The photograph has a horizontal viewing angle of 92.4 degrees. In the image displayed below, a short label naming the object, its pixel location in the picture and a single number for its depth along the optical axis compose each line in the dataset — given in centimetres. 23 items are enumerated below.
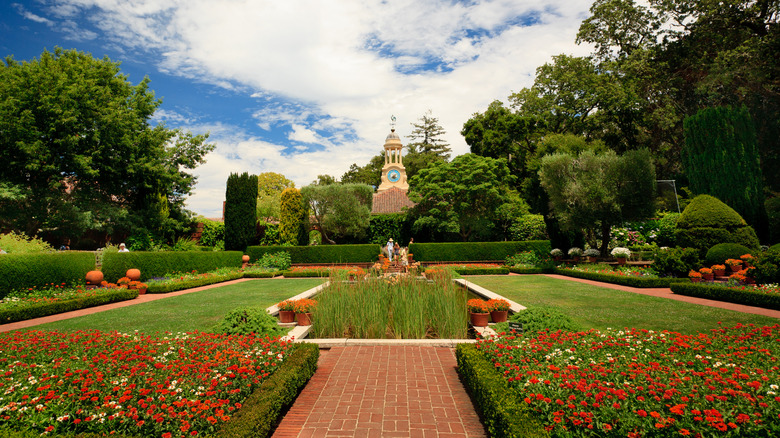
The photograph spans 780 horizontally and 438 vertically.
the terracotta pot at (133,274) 1295
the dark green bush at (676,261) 1268
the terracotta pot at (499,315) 693
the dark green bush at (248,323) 554
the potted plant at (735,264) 1134
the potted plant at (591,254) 1899
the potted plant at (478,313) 681
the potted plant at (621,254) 1759
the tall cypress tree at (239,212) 2259
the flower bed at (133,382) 285
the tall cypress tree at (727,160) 1784
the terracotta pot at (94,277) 1223
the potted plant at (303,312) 690
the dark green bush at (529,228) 2283
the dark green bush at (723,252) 1184
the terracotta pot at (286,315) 700
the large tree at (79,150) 1617
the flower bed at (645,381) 252
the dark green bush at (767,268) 991
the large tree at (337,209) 2423
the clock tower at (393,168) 4238
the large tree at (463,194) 2283
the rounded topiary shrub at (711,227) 1268
